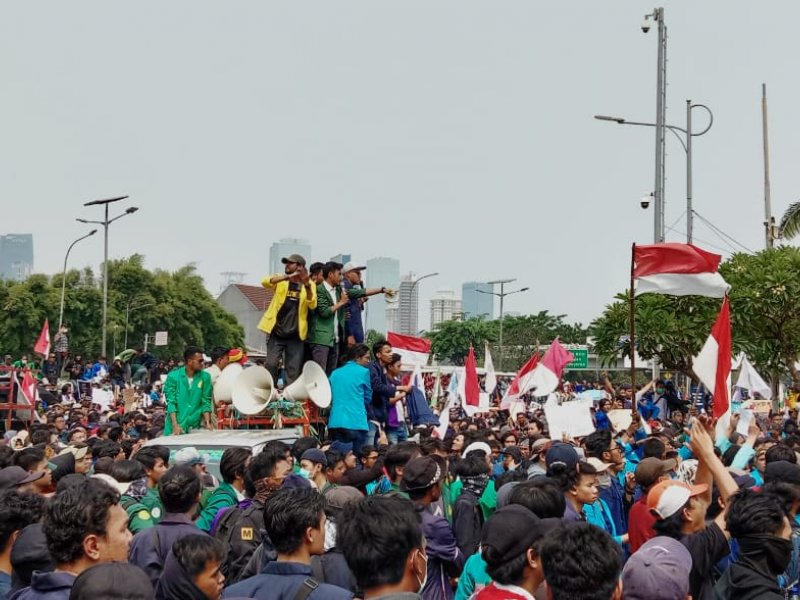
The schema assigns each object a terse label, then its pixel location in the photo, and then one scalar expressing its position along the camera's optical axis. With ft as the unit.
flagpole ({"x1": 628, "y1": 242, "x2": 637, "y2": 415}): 39.09
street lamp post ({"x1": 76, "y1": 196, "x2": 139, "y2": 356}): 128.06
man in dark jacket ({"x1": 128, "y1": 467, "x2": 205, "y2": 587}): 18.13
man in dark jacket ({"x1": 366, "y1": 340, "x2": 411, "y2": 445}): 39.22
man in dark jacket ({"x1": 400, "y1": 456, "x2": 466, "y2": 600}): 19.48
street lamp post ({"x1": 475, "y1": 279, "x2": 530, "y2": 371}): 205.64
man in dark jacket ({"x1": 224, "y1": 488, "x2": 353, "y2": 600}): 14.73
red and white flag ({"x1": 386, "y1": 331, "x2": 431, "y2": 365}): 64.49
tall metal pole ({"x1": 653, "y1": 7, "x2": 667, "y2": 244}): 75.51
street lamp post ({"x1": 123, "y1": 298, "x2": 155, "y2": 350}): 217.44
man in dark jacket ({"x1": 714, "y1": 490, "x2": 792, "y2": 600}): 15.25
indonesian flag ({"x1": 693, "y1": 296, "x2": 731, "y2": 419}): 29.50
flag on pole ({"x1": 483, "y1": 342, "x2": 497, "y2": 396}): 76.20
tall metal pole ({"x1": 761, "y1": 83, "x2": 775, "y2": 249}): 116.06
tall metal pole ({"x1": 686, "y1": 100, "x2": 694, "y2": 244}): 84.43
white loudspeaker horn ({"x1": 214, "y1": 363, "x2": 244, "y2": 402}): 39.11
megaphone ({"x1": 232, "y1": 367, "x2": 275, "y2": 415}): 38.19
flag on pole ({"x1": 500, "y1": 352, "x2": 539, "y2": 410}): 57.57
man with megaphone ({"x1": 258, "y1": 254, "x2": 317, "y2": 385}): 41.16
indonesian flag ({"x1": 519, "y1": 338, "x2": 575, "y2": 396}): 56.95
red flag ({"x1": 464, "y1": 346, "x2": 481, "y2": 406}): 58.95
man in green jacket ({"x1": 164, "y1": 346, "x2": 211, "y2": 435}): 37.70
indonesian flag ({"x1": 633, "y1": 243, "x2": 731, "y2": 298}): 44.75
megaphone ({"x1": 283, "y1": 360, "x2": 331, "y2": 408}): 38.91
